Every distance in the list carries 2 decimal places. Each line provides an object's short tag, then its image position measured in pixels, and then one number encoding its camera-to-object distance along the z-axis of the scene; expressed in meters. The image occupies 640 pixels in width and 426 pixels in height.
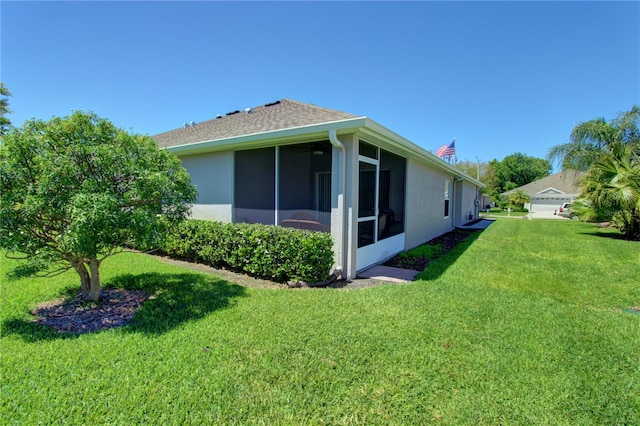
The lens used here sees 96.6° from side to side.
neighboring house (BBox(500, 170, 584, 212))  34.81
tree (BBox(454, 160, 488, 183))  56.32
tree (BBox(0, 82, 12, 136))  16.57
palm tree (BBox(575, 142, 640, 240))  11.65
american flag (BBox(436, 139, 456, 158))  18.83
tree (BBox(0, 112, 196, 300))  3.32
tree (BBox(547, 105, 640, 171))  17.92
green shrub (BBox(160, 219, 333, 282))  5.36
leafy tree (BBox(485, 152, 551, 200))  58.17
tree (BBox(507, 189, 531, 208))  40.70
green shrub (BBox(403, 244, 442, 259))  8.14
